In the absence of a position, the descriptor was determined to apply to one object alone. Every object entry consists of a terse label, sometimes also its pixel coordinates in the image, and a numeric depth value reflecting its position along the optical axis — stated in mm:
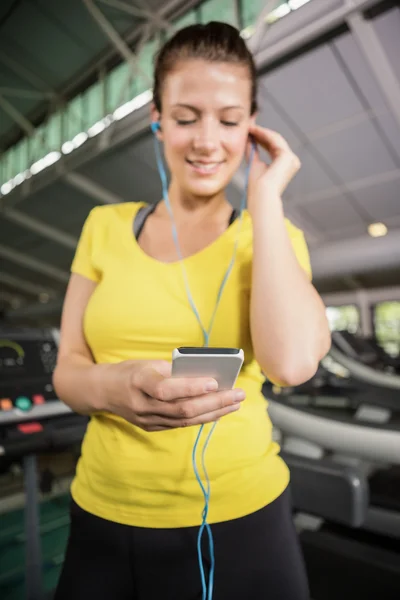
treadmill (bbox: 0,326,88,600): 1262
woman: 596
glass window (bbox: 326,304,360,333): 10250
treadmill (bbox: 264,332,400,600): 1299
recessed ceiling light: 7914
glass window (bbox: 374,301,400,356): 9577
